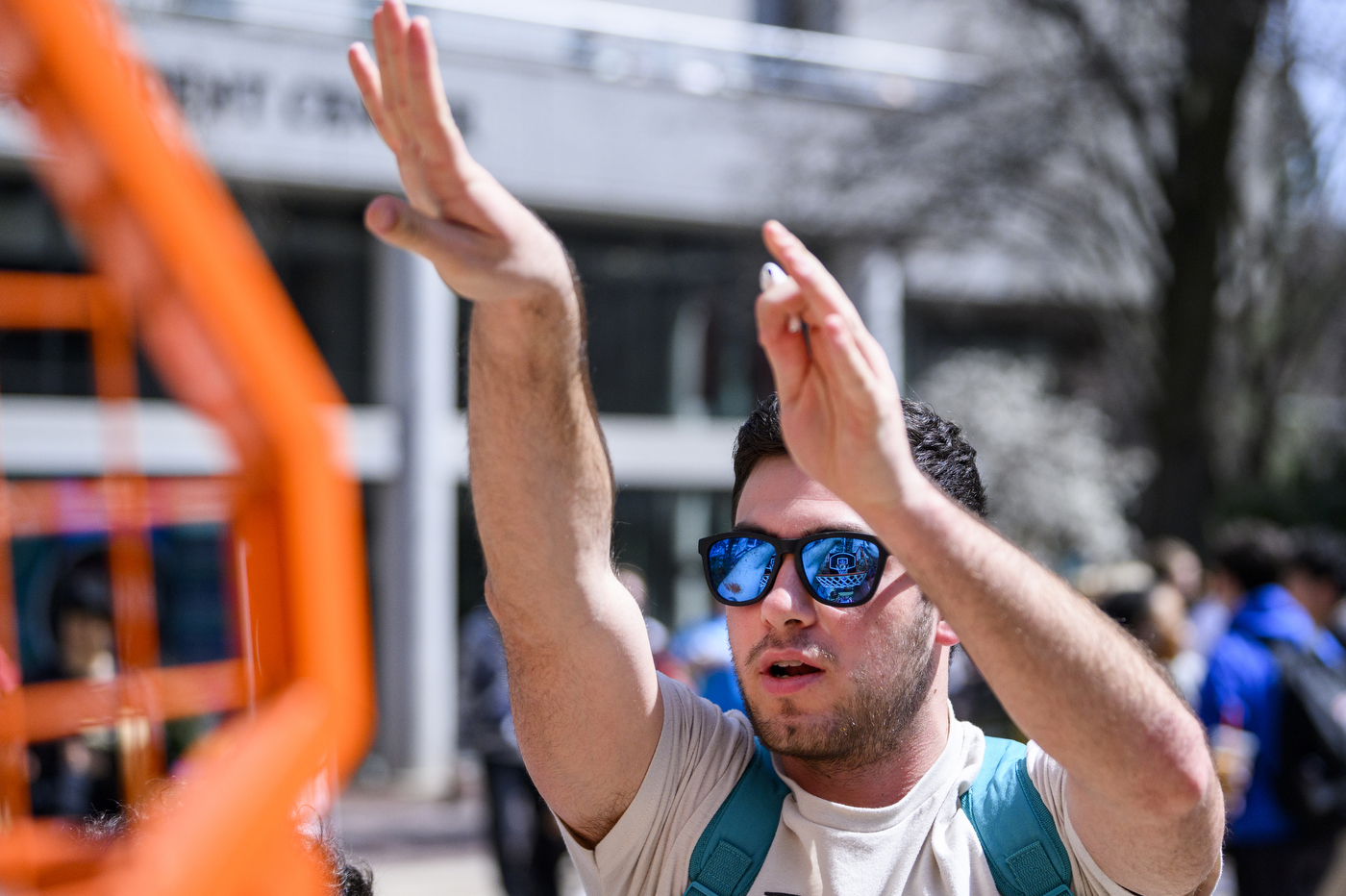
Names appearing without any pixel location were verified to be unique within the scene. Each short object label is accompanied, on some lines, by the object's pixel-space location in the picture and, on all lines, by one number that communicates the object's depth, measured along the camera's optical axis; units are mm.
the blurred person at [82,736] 3553
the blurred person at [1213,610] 5176
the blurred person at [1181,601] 5434
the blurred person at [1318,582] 5586
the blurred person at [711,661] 4996
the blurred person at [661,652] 5704
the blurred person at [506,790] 5953
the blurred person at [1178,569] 6812
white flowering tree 14414
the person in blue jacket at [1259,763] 4523
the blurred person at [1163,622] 5258
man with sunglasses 1359
